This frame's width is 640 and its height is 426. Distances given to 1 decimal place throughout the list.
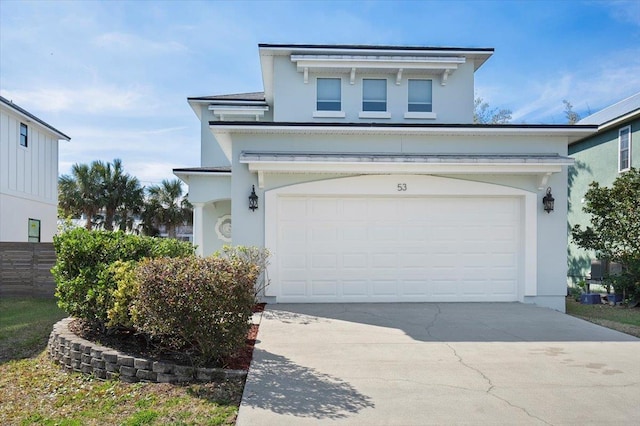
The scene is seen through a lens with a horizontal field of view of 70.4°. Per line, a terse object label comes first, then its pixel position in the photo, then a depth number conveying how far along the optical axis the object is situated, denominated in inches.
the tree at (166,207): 1075.9
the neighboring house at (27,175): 708.7
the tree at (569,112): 1128.8
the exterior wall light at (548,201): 402.3
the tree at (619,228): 471.8
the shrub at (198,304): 200.8
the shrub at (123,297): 225.6
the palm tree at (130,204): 1028.5
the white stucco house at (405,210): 396.5
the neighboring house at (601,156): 612.7
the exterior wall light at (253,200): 394.3
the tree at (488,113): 1242.6
